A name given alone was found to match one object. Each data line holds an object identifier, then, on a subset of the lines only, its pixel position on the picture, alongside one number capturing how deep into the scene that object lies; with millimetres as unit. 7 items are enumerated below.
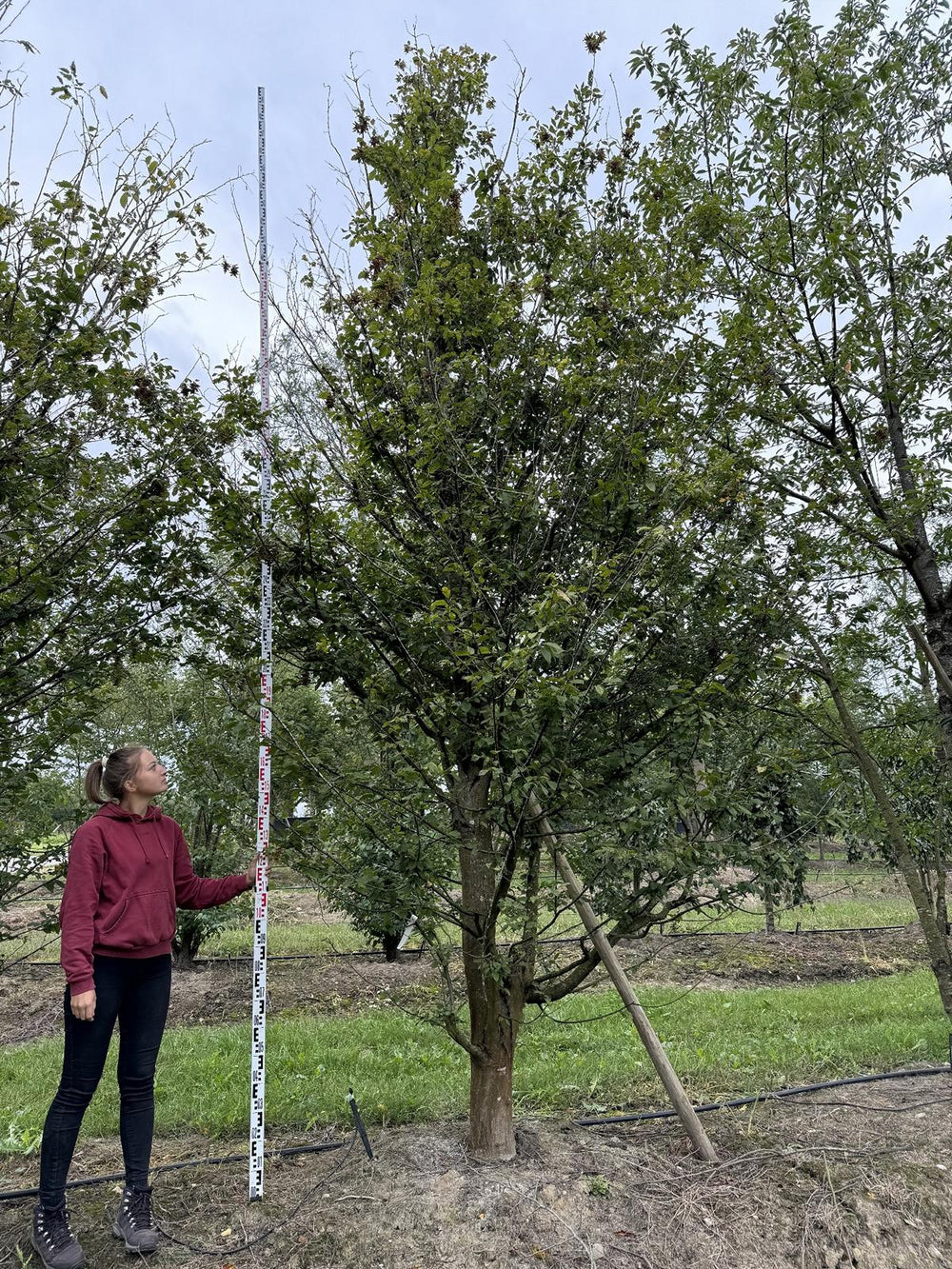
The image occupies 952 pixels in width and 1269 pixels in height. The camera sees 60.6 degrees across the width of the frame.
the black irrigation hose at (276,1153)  3162
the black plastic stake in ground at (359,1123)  3312
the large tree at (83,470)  2877
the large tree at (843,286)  4543
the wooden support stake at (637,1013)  3086
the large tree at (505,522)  2930
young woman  2666
